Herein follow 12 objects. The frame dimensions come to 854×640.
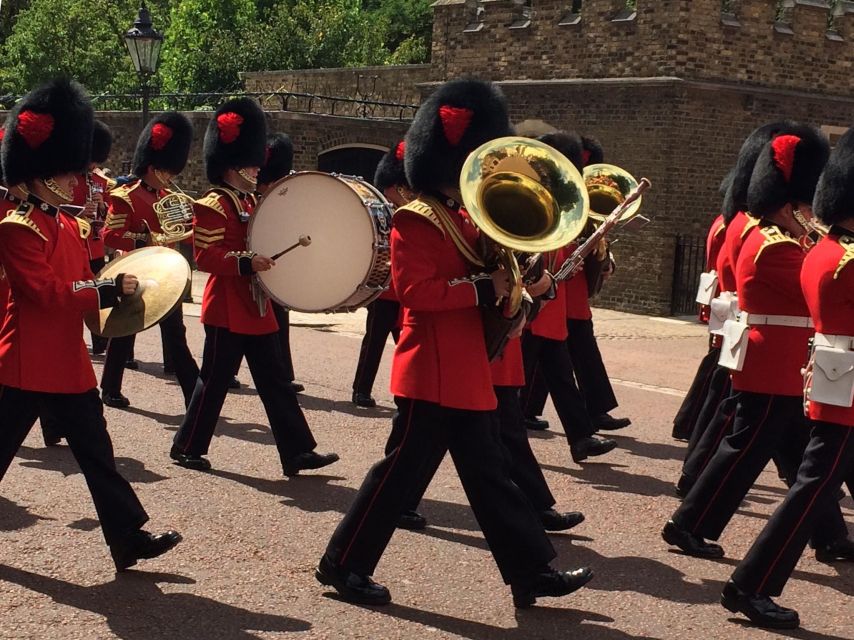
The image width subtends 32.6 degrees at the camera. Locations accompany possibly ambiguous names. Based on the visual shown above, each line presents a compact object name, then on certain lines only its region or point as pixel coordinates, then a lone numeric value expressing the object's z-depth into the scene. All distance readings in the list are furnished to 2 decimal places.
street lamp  17.05
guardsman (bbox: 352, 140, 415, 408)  9.84
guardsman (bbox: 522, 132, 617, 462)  7.86
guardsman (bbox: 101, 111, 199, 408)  9.43
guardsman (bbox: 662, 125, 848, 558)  5.78
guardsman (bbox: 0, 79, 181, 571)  5.39
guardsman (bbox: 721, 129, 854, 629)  5.04
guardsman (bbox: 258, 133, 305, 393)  10.07
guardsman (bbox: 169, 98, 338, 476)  7.35
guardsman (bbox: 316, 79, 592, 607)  5.11
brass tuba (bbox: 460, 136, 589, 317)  4.88
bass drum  7.36
